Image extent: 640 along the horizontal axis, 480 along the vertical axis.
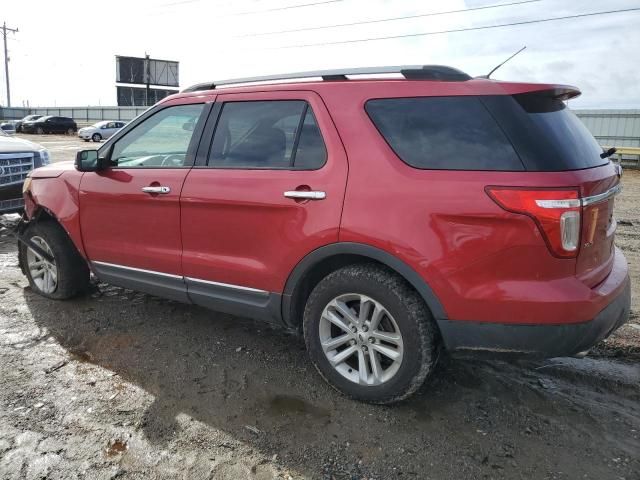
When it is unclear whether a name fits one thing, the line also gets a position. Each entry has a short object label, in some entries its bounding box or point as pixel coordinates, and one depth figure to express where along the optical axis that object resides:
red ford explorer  2.54
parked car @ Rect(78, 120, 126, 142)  33.84
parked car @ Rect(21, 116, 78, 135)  40.56
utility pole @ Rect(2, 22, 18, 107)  62.69
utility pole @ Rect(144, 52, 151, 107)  59.41
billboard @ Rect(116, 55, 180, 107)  58.88
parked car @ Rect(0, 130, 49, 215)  7.12
